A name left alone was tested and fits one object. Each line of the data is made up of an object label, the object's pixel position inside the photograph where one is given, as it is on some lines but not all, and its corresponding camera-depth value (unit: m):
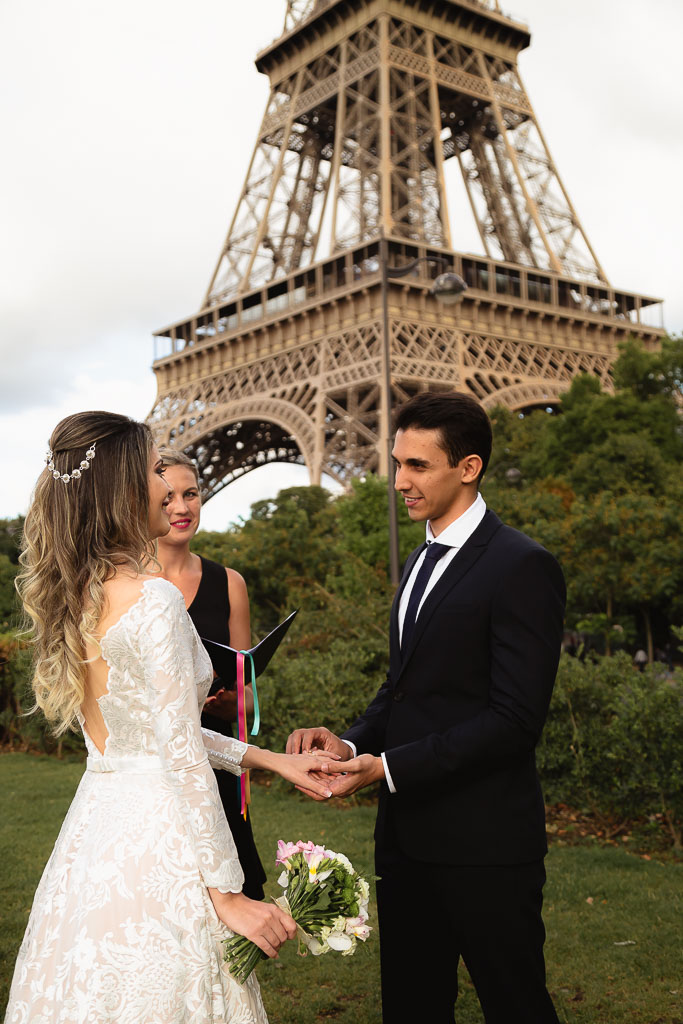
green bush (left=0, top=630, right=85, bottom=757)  11.26
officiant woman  3.64
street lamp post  13.71
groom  2.42
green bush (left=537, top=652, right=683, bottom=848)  6.32
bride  2.15
